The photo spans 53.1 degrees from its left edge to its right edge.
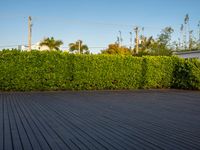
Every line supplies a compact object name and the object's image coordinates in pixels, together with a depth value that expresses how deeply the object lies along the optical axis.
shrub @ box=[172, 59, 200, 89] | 14.75
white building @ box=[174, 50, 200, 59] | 19.34
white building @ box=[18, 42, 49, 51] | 31.29
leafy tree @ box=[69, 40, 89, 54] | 39.51
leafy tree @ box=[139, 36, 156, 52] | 35.84
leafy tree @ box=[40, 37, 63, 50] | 35.45
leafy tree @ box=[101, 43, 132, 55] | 30.94
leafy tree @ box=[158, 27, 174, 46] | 35.51
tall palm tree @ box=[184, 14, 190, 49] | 35.88
